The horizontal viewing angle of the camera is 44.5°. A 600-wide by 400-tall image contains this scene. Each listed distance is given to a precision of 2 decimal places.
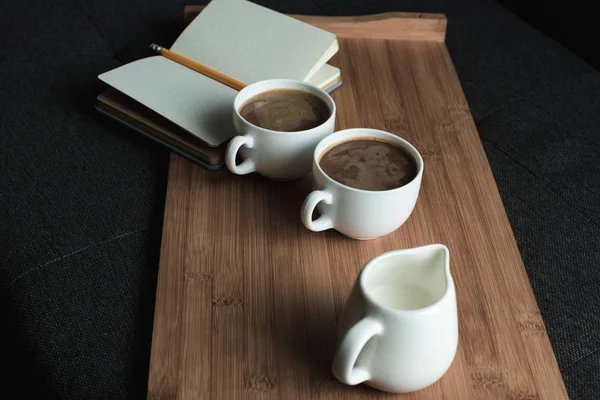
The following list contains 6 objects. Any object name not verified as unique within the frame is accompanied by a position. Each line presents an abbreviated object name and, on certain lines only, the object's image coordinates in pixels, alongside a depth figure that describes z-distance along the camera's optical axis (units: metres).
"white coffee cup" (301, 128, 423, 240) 0.72
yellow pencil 0.97
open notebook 0.91
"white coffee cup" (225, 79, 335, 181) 0.80
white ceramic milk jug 0.57
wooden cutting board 0.63
